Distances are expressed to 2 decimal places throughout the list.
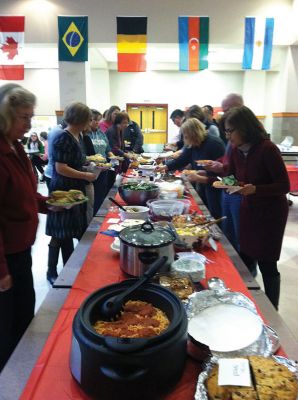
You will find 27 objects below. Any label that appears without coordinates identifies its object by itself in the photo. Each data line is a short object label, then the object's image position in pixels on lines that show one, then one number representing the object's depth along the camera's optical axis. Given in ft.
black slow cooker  2.22
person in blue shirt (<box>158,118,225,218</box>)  10.09
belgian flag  19.74
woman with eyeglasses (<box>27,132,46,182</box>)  25.88
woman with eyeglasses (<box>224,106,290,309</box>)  6.25
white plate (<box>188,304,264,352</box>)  2.89
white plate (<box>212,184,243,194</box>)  6.20
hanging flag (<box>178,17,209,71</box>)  20.04
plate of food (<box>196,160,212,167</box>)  9.34
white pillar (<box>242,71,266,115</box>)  32.73
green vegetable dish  7.67
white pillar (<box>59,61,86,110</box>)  22.25
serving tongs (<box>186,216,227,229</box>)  5.60
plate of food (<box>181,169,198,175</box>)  9.55
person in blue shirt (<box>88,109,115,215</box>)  13.07
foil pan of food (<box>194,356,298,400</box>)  2.19
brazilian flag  20.12
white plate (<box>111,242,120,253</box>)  5.19
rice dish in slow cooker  2.66
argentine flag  19.99
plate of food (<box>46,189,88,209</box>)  5.98
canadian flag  19.99
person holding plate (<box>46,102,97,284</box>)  7.97
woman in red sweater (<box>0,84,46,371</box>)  4.44
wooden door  36.09
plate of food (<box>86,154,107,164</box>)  10.46
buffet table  2.62
